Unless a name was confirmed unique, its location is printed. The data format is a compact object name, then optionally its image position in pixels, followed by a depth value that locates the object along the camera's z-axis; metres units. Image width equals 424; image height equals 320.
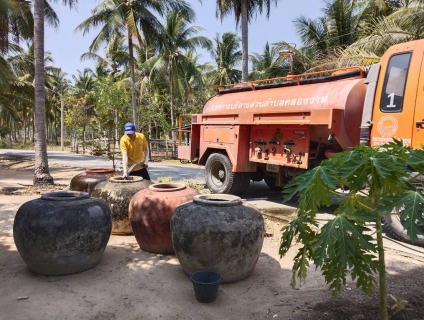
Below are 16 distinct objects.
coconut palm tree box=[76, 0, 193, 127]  16.55
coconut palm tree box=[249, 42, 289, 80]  19.08
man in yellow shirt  5.85
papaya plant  2.11
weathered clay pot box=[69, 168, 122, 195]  6.08
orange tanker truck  5.11
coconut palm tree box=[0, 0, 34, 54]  12.29
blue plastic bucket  3.21
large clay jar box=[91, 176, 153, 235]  5.08
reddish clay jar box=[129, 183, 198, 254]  4.37
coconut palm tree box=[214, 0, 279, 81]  13.23
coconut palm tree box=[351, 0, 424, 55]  11.11
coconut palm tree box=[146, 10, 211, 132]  22.23
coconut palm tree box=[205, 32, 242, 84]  28.21
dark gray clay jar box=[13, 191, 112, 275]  3.71
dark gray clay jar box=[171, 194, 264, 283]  3.55
